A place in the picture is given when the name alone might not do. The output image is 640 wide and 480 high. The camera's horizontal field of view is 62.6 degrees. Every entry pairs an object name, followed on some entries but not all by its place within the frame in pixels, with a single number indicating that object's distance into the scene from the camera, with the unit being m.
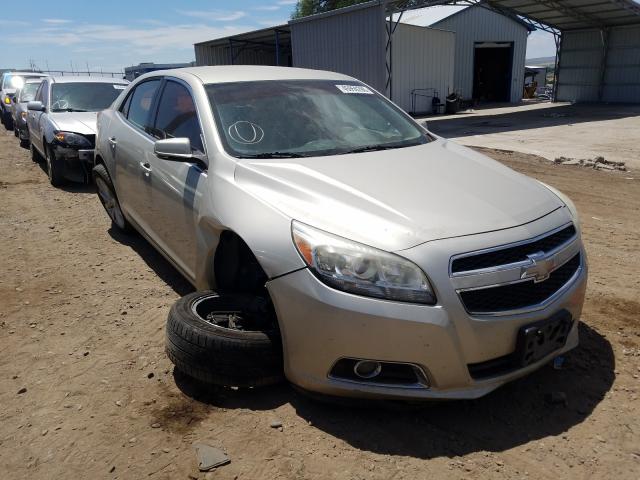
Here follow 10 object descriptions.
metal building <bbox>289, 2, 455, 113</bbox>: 18.39
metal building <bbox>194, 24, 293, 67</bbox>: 26.84
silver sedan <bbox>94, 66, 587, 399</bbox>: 2.26
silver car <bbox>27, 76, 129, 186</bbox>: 7.65
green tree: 47.81
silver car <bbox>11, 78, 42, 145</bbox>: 12.06
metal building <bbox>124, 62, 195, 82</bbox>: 39.43
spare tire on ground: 2.62
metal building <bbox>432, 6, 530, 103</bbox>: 27.97
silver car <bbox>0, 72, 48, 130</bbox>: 16.67
